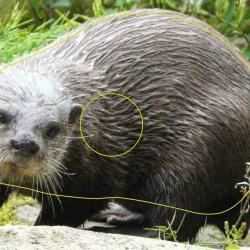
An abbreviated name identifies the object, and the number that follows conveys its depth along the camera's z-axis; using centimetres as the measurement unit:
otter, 977
